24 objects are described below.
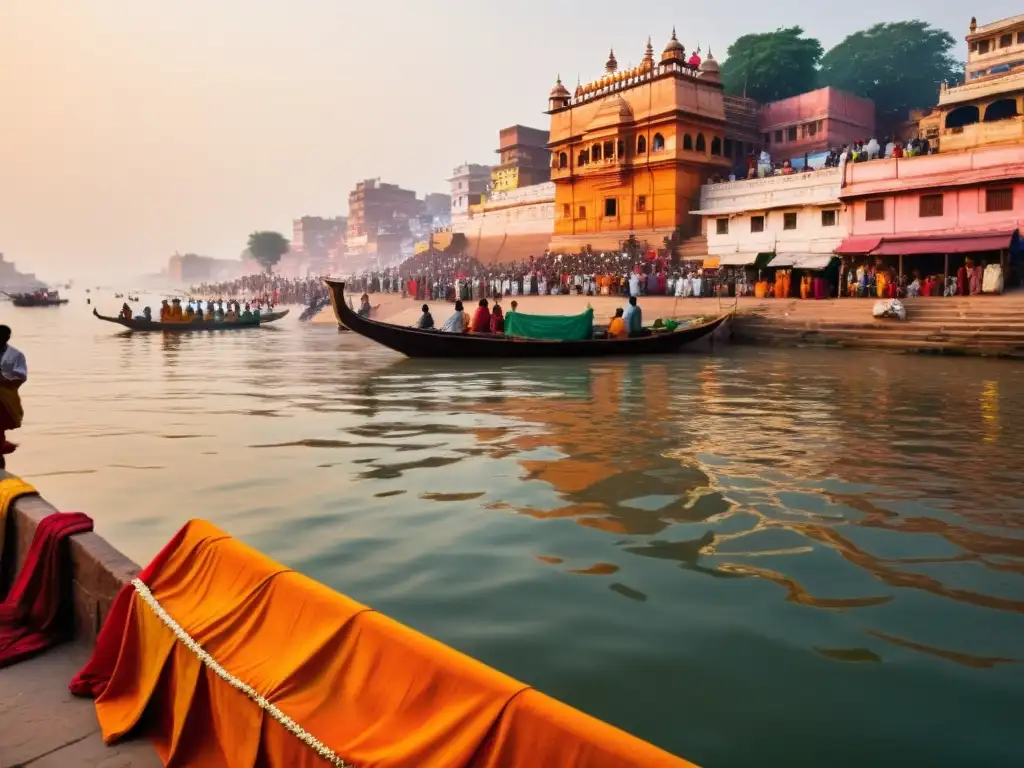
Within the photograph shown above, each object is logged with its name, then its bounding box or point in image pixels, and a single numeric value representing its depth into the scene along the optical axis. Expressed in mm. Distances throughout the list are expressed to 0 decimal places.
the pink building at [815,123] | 38094
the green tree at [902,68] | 46844
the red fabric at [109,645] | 3480
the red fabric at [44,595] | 4027
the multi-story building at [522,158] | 57594
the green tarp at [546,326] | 18828
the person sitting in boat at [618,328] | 19938
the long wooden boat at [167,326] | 32125
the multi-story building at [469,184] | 71375
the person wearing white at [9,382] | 6621
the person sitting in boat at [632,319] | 20250
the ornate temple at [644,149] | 35531
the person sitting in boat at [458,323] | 19422
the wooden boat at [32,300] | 68062
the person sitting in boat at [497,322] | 19875
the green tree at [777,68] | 45031
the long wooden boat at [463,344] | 18500
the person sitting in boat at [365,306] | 33844
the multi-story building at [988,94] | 24344
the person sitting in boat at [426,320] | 20409
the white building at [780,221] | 28516
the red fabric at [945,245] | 22834
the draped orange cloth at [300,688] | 2043
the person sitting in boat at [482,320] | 19438
